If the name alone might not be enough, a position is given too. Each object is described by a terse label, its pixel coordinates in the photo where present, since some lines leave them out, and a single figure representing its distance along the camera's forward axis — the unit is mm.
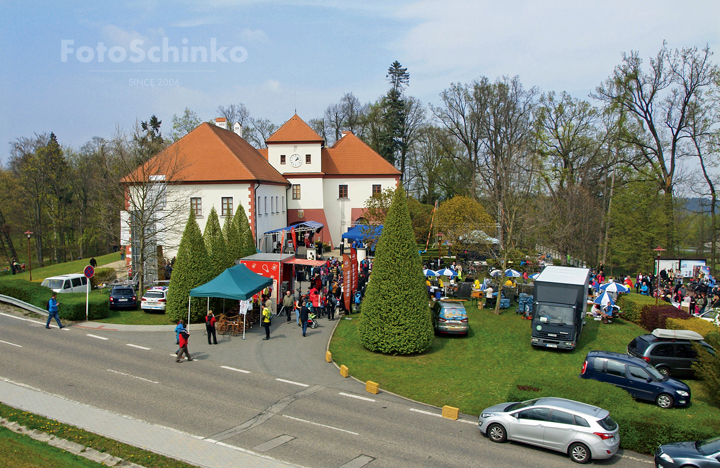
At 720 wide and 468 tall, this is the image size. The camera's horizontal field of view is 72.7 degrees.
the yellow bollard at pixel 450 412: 13148
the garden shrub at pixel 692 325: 19348
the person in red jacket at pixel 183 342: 16922
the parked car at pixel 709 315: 22162
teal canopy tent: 20219
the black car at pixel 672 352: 17000
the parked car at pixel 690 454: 9977
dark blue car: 14430
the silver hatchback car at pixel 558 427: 11000
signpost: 22180
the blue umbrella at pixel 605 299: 24062
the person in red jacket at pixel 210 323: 19422
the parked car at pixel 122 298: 24375
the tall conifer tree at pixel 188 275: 22281
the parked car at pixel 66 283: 26562
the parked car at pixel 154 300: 24016
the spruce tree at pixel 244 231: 27797
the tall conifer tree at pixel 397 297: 18266
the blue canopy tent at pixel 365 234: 38250
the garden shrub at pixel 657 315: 21703
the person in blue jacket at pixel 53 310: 20344
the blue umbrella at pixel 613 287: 24219
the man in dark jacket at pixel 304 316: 20922
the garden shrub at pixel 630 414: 11398
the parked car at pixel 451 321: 21031
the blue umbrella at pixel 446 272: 28875
